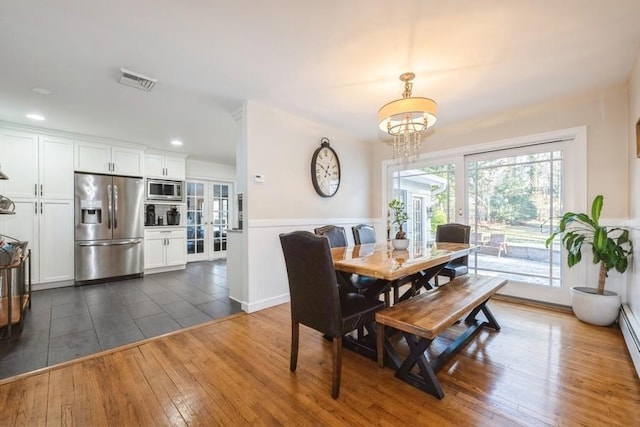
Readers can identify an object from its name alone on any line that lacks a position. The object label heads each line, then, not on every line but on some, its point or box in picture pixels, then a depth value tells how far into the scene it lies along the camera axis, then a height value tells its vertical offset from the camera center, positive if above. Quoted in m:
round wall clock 3.78 +0.58
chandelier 2.26 +0.83
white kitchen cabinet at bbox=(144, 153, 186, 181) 5.04 +0.83
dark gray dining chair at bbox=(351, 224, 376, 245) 3.21 -0.28
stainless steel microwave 5.09 +0.39
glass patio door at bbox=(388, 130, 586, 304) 3.21 +0.09
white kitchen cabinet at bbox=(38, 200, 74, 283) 3.95 -0.43
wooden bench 1.59 -0.64
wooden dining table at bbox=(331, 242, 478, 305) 1.72 -0.36
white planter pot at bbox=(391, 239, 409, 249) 2.58 -0.30
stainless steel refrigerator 4.23 -0.26
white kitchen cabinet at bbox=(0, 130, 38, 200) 3.71 +0.65
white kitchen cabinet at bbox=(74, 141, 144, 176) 4.25 +0.83
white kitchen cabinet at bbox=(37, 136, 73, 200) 3.96 +0.61
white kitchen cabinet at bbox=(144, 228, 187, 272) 5.00 -0.71
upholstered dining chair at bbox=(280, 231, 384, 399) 1.62 -0.56
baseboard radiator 1.89 -0.93
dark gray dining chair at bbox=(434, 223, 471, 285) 2.95 -0.33
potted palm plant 2.50 -0.41
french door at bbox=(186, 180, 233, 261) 6.14 -0.16
